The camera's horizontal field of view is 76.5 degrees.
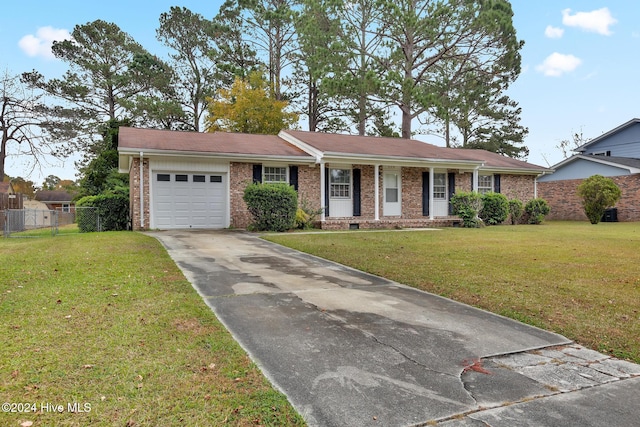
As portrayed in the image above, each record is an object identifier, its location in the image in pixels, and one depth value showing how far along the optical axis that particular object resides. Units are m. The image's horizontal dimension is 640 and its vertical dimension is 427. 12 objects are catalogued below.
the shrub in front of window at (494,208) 17.83
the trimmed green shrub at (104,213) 15.00
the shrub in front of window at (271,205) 13.15
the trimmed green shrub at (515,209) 19.08
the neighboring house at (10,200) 20.11
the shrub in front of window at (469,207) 16.94
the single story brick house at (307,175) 14.17
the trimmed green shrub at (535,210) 19.66
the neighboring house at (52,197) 56.69
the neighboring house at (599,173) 21.31
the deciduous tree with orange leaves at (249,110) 27.44
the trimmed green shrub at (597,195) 18.59
